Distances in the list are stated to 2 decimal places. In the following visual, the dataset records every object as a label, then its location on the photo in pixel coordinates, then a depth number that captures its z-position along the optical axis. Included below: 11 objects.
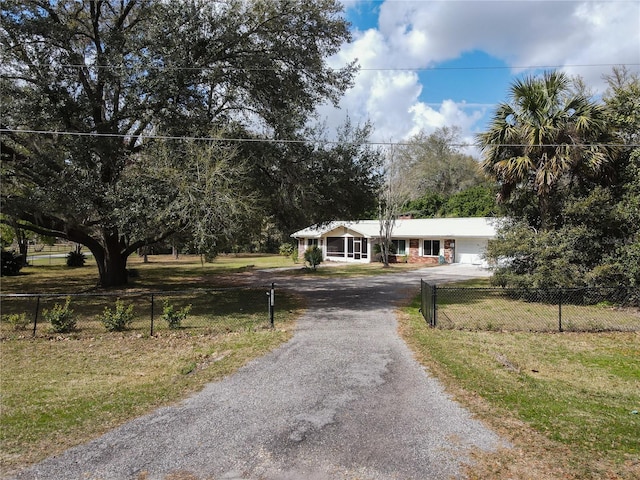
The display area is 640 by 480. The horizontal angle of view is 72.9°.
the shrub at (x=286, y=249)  44.41
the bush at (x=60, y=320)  10.27
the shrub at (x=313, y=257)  29.56
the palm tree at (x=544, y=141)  14.31
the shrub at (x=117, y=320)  10.52
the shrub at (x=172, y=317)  10.65
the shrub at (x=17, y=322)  10.45
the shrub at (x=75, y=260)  33.91
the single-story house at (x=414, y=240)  32.75
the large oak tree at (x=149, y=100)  11.44
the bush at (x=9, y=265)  26.23
